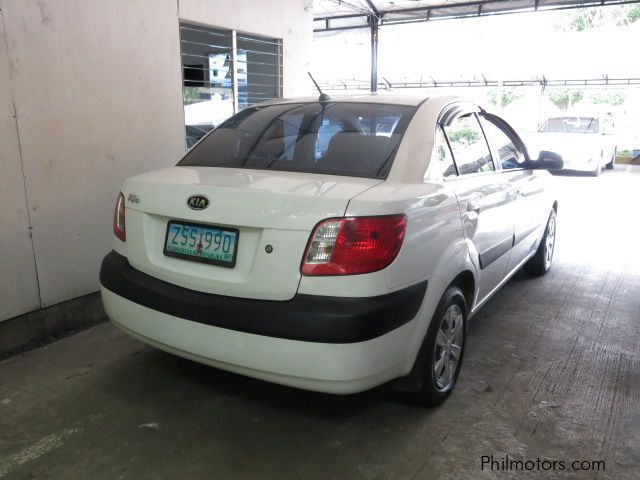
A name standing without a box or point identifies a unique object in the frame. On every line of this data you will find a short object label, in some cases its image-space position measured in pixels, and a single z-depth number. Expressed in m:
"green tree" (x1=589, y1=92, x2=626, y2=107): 23.68
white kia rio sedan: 1.92
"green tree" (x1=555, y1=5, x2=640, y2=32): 22.38
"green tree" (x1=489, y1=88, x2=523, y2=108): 24.47
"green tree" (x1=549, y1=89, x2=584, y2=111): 24.97
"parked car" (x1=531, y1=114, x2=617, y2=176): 12.36
